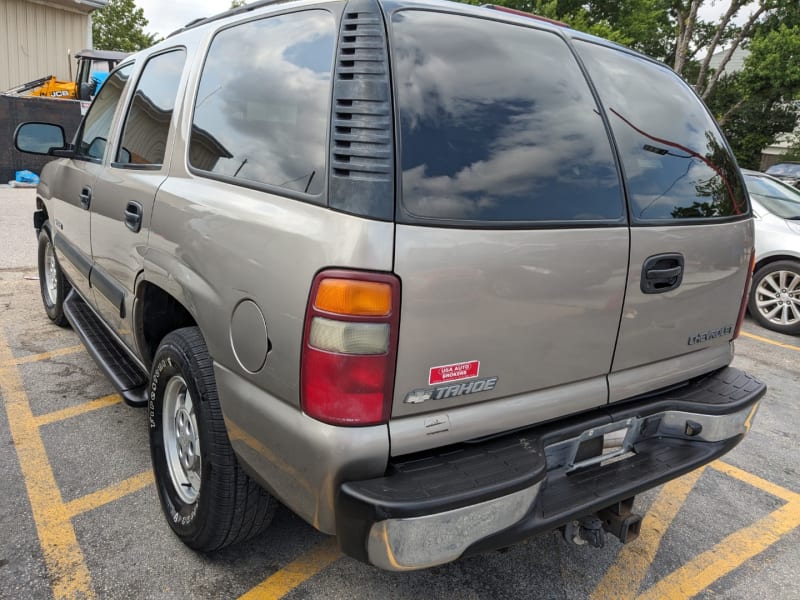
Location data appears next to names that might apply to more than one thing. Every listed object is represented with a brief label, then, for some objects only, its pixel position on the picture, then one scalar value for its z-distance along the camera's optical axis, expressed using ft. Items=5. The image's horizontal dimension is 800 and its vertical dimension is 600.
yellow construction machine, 51.19
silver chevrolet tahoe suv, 5.42
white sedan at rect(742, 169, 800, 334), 20.83
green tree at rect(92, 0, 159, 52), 128.06
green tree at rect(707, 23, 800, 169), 72.28
